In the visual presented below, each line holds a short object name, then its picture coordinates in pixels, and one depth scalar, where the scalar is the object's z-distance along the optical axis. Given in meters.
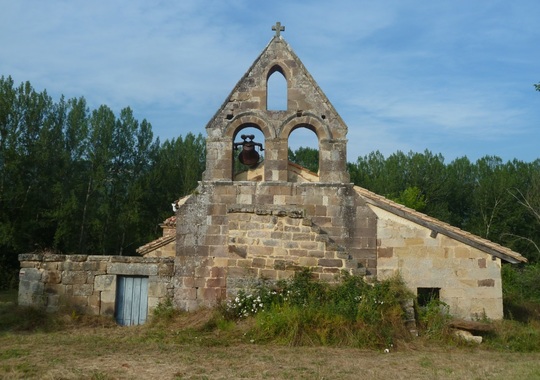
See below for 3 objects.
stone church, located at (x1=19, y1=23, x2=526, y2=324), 12.57
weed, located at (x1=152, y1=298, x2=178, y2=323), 12.41
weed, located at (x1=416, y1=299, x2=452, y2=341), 10.93
